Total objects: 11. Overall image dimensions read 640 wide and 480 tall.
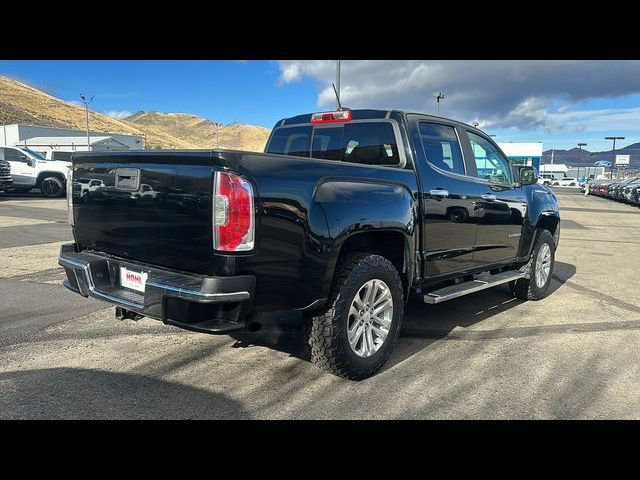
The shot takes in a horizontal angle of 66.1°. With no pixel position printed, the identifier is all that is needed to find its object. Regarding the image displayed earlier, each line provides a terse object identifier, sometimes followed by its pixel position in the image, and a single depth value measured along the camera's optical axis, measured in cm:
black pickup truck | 272
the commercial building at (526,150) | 6147
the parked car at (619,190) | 2847
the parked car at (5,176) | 1756
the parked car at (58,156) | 2103
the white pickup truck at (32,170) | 1903
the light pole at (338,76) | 1497
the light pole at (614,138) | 9328
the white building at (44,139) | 5145
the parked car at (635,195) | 2432
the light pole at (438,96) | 3233
